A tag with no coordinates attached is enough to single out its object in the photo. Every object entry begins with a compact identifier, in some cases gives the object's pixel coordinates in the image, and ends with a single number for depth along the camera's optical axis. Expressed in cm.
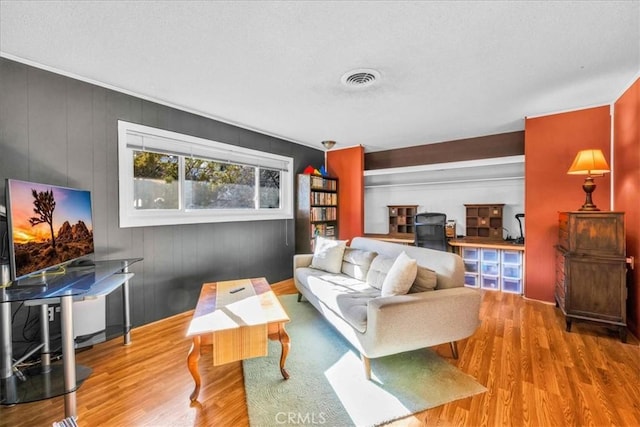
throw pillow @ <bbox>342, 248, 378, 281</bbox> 293
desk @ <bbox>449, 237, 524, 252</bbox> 371
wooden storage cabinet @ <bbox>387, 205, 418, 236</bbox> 511
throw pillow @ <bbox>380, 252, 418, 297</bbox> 211
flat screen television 162
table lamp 260
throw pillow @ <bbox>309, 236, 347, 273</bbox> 322
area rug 160
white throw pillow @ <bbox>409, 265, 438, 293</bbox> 219
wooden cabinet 244
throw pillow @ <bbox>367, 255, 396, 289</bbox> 262
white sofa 185
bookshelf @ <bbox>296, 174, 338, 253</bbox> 452
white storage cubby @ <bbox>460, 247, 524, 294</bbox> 380
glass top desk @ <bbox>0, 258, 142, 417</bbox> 154
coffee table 173
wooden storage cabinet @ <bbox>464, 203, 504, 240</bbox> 435
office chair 398
